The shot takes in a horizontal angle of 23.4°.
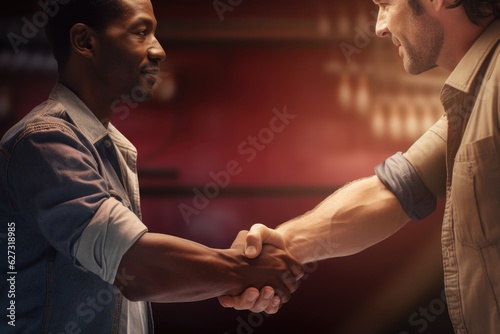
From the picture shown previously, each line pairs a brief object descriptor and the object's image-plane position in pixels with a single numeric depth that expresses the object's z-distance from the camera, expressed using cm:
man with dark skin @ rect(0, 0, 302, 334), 181
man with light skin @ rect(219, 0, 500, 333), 187
